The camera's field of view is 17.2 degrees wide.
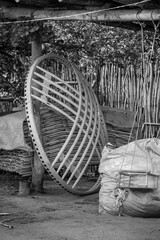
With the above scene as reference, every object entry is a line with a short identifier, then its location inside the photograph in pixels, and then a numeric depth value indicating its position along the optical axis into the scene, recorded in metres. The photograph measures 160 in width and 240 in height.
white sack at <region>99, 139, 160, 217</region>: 5.63
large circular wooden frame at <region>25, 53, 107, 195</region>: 6.97
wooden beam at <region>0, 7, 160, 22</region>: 6.11
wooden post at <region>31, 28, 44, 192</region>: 7.57
